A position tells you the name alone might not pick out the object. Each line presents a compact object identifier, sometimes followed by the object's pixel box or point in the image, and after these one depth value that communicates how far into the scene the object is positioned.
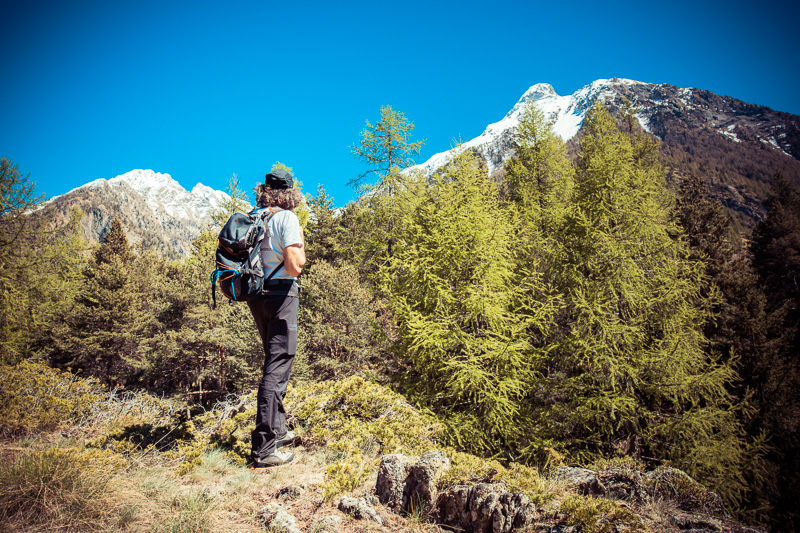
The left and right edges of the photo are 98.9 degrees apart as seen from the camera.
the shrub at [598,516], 2.19
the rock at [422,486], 2.62
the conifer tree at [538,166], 12.57
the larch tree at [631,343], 7.27
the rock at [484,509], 2.35
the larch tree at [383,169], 13.43
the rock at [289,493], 2.58
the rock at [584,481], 3.27
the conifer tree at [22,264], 13.83
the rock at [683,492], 3.20
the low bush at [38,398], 3.96
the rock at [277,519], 2.10
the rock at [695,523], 2.61
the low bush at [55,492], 1.85
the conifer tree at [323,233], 24.08
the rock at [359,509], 2.42
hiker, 2.91
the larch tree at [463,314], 6.57
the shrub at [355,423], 3.08
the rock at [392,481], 2.72
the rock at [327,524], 2.14
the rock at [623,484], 3.31
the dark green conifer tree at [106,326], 20.88
